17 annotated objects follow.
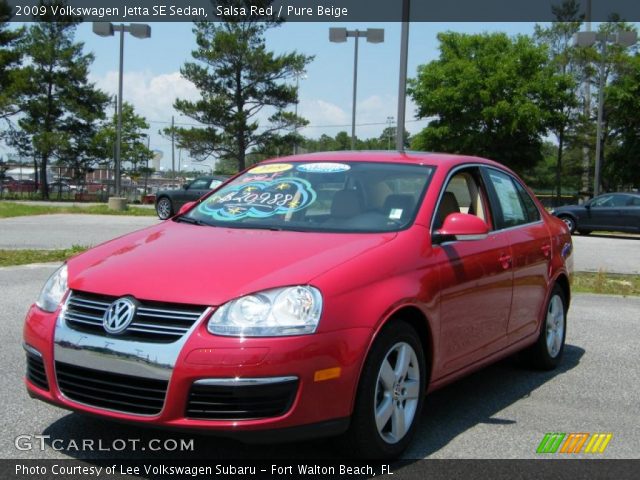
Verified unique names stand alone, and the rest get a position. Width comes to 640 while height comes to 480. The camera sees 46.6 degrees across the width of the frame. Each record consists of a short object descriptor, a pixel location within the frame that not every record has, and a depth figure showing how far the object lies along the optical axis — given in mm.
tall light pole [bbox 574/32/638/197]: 25520
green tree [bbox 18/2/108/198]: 47406
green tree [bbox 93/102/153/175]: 56500
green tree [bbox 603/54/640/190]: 41375
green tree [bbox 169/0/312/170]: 44969
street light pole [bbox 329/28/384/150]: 20750
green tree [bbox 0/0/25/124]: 44562
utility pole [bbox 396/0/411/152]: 15562
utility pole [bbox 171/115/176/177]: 47156
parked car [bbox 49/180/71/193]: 49562
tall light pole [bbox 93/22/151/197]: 25000
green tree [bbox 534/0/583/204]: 48812
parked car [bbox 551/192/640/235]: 24234
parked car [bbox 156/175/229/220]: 25500
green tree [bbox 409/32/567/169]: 46969
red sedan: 3314
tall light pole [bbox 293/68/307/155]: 45750
